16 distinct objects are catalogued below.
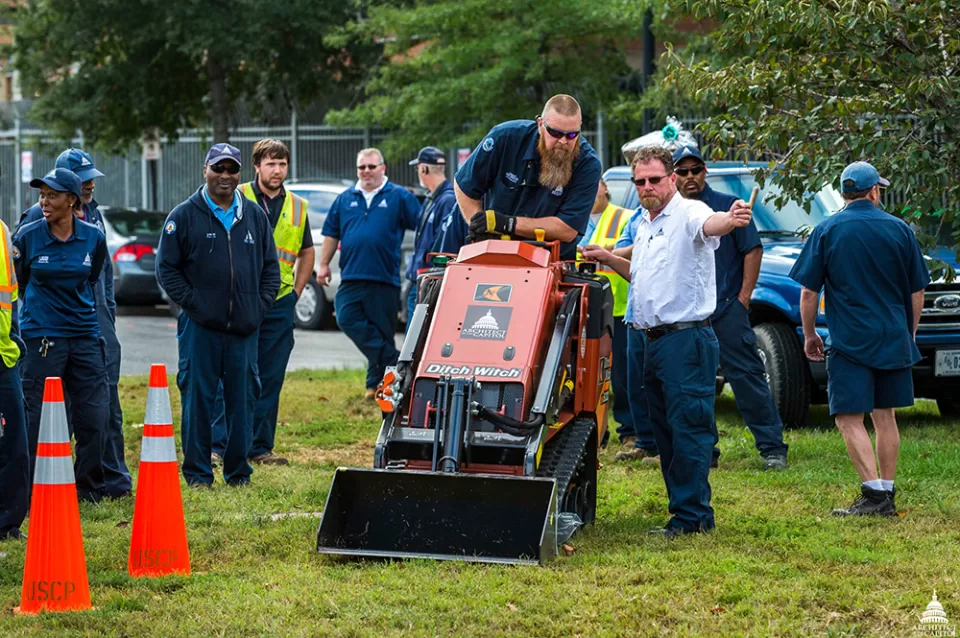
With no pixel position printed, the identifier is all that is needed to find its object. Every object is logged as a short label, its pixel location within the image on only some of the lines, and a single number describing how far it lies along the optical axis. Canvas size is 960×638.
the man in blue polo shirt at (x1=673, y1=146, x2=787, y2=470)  15.39
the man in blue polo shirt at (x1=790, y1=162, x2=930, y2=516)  12.70
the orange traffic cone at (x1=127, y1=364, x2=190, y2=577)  10.80
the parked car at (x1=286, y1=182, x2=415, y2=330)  32.98
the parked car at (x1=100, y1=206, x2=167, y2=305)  36.69
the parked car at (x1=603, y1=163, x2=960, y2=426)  17.32
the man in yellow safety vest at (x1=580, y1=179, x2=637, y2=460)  17.11
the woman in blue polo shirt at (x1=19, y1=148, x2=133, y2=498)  14.25
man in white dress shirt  11.83
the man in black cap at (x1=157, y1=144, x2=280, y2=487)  14.23
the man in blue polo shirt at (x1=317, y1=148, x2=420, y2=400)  20.03
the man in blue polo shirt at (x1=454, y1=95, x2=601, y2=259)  12.96
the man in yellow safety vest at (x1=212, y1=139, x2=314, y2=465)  16.26
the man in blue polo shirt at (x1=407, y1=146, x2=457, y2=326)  18.99
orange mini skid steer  11.04
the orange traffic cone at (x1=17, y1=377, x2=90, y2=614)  9.89
